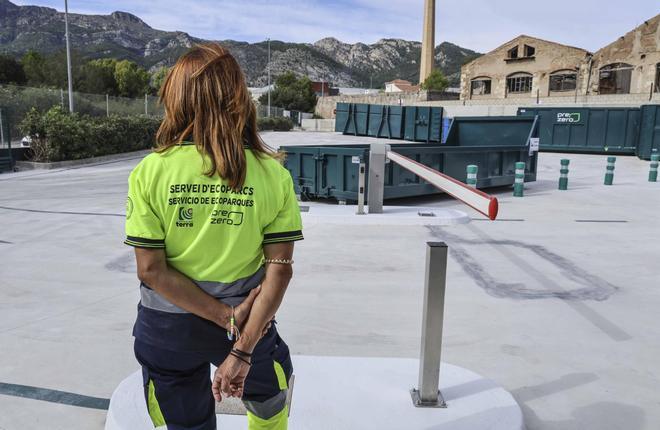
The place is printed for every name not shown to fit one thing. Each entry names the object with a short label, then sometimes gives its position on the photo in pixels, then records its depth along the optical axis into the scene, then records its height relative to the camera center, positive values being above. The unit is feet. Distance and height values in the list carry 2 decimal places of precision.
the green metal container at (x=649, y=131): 73.26 +1.49
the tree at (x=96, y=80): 181.68 +15.50
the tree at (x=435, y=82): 261.44 +25.48
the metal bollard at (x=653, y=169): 51.97 -2.58
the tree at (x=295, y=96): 269.64 +17.09
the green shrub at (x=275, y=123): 154.03 +1.97
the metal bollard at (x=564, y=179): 45.88 -3.40
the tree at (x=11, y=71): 183.83 +17.43
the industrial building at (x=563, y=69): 147.02 +22.35
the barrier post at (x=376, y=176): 30.68 -2.45
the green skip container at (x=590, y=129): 77.77 +1.57
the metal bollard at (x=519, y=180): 41.14 -3.27
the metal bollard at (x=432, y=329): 9.93 -3.69
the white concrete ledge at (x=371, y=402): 9.97 -5.29
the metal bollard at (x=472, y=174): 36.63 -2.56
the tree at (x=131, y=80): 229.86 +20.50
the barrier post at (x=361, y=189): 30.56 -3.18
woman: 5.73 -1.16
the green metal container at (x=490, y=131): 48.85 +0.56
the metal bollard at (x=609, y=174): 49.44 -3.05
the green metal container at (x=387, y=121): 88.53 +2.11
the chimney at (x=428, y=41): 270.67 +47.36
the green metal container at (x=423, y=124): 83.24 +1.70
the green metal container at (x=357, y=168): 35.04 -2.37
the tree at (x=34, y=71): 172.45 +17.14
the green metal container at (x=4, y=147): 57.52 -2.86
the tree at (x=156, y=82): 278.11 +24.41
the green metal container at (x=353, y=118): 96.68 +2.61
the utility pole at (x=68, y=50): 78.75 +10.70
